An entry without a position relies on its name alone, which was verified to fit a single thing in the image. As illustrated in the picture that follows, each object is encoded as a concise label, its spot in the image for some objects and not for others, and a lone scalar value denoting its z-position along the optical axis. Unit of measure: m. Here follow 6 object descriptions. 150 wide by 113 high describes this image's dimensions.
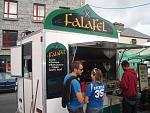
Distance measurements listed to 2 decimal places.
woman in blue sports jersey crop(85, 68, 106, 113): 2.72
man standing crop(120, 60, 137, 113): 3.58
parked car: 8.79
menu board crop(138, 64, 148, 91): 4.99
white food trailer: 3.05
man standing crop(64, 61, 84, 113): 2.64
